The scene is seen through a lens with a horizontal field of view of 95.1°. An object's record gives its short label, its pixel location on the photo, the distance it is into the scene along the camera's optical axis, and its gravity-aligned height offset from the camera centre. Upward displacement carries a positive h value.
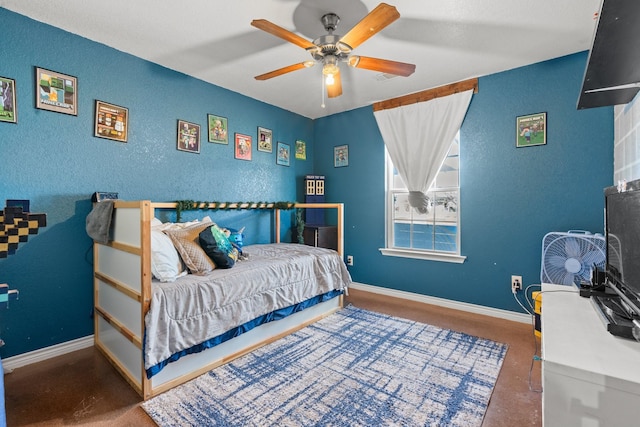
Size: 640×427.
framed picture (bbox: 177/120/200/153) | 2.84 +0.75
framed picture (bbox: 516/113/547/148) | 2.64 +0.78
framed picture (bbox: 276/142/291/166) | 3.84 +0.79
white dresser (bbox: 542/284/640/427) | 0.74 -0.44
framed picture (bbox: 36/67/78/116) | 2.06 +0.88
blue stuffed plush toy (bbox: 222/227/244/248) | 2.74 -0.23
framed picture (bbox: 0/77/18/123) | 1.92 +0.74
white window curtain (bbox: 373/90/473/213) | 3.11 +0.88
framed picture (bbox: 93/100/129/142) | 2.32 +0.74
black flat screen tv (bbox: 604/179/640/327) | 1.08 -0.12
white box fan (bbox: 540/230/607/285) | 2.18 -0.32
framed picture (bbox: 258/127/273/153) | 3.60 +0.91
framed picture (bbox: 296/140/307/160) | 4.12 +0.90
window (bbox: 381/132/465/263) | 3.21 -0.07
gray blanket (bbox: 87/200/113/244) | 1.97 -0.06
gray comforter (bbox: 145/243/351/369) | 1.66 -0.58
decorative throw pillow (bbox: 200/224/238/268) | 2.15 -0.26
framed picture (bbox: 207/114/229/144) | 3.10 +0.91
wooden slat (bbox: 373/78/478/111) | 3.00 +1.33
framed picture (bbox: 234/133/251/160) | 3.36 +0.77
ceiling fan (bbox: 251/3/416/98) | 1.62 +1.07
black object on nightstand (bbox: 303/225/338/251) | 3.62 -0.29
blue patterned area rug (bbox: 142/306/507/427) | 1.51 -1.04
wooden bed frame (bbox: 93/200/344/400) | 1.65 -0.68
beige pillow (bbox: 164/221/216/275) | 2.03 -0.27
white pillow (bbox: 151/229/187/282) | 1.82 -0.30
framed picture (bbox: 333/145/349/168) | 3.99 +0.79
